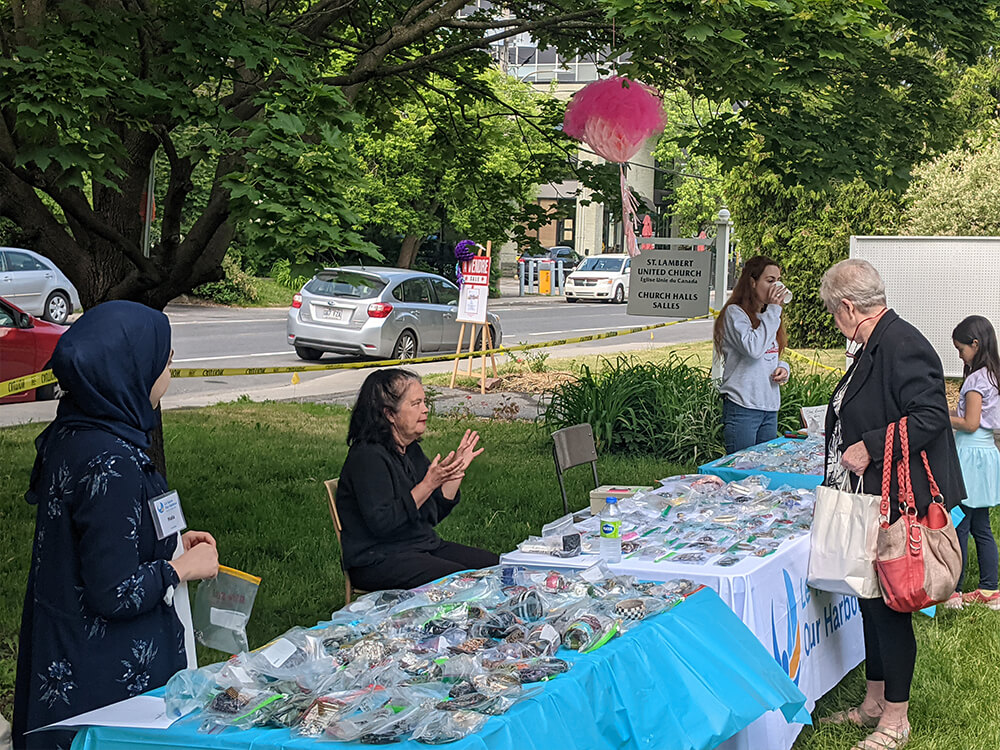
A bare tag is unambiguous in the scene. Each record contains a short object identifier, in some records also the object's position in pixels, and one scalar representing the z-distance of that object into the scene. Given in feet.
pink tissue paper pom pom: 23.21
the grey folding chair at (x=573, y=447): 21.63
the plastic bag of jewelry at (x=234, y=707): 9.12
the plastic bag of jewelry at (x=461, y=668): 10.04
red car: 42.91
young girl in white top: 20.80
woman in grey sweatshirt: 23.45
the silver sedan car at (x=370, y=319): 59.72
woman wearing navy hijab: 9.88
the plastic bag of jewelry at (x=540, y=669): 10.05
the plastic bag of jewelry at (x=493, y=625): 11.23
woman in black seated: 16.46
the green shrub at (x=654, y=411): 35.58
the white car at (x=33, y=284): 71.67
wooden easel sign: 50.14
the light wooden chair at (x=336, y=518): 16.94
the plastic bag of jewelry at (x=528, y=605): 11.62
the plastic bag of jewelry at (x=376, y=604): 11.98
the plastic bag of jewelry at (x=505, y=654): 10.37
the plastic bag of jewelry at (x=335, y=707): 8.98
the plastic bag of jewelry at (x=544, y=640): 10.76
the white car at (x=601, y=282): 131.23
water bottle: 14.64
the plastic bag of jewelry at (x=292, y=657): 10.09
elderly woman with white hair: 14.51
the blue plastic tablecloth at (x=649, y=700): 9.16
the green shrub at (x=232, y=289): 104.22
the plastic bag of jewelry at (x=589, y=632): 10.91
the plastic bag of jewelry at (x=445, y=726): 8.74
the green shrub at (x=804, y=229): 69.00
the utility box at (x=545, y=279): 147.54
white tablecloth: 13.73
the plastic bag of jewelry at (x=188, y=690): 9.43
